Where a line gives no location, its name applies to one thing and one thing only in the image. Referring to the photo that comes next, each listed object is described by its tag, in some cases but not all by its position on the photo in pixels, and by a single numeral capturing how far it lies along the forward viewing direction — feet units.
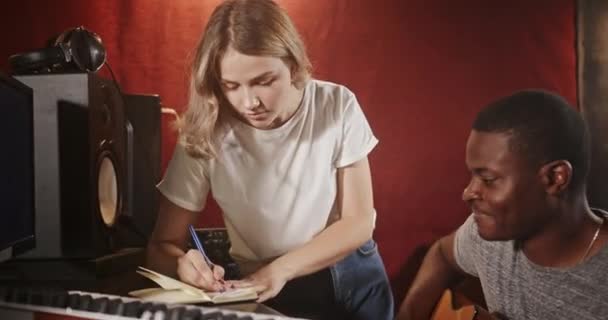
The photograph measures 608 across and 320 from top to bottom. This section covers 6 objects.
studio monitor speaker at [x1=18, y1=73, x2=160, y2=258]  4.08
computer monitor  3.86
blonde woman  3.88
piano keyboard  3.50
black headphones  4.26
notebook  3.83
